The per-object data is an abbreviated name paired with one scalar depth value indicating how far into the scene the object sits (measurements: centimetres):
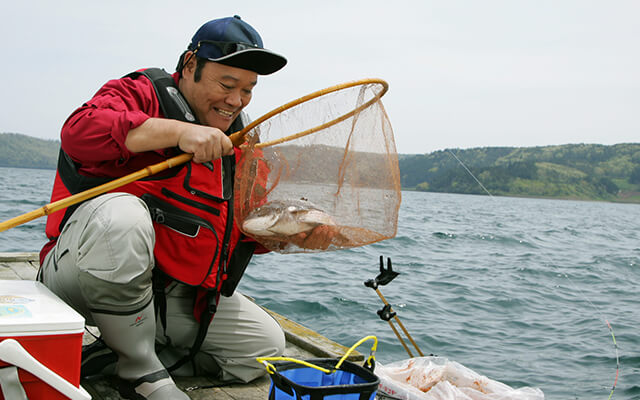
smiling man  222
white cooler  161
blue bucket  198
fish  258
